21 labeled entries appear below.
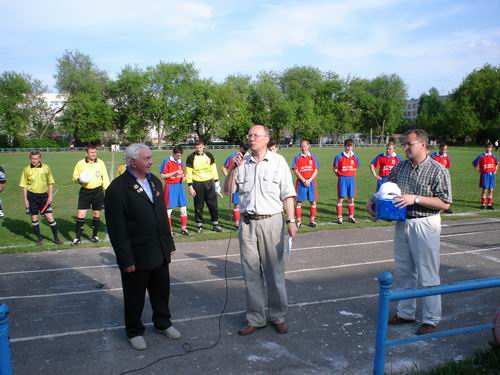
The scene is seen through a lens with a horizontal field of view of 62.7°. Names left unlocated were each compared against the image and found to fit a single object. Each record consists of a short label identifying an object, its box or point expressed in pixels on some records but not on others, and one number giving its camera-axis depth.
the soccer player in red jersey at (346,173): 10.82
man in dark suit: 4.17
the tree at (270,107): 80.81
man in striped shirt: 4.35
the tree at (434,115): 81.25
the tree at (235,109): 78.12
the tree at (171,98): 76.50
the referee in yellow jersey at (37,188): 8.88
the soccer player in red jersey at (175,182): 9.79
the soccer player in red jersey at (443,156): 12.73
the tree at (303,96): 83.38
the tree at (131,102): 75.75
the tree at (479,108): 72.06
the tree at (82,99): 72.94
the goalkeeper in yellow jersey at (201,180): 9.95
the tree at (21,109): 67.50
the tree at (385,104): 92.75
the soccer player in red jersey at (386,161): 11.27
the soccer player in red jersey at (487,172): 12.60
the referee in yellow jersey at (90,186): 9.02
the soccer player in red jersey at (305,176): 10.48
